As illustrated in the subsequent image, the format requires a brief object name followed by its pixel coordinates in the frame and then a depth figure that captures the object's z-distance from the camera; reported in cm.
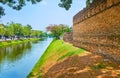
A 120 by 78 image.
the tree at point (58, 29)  3043
